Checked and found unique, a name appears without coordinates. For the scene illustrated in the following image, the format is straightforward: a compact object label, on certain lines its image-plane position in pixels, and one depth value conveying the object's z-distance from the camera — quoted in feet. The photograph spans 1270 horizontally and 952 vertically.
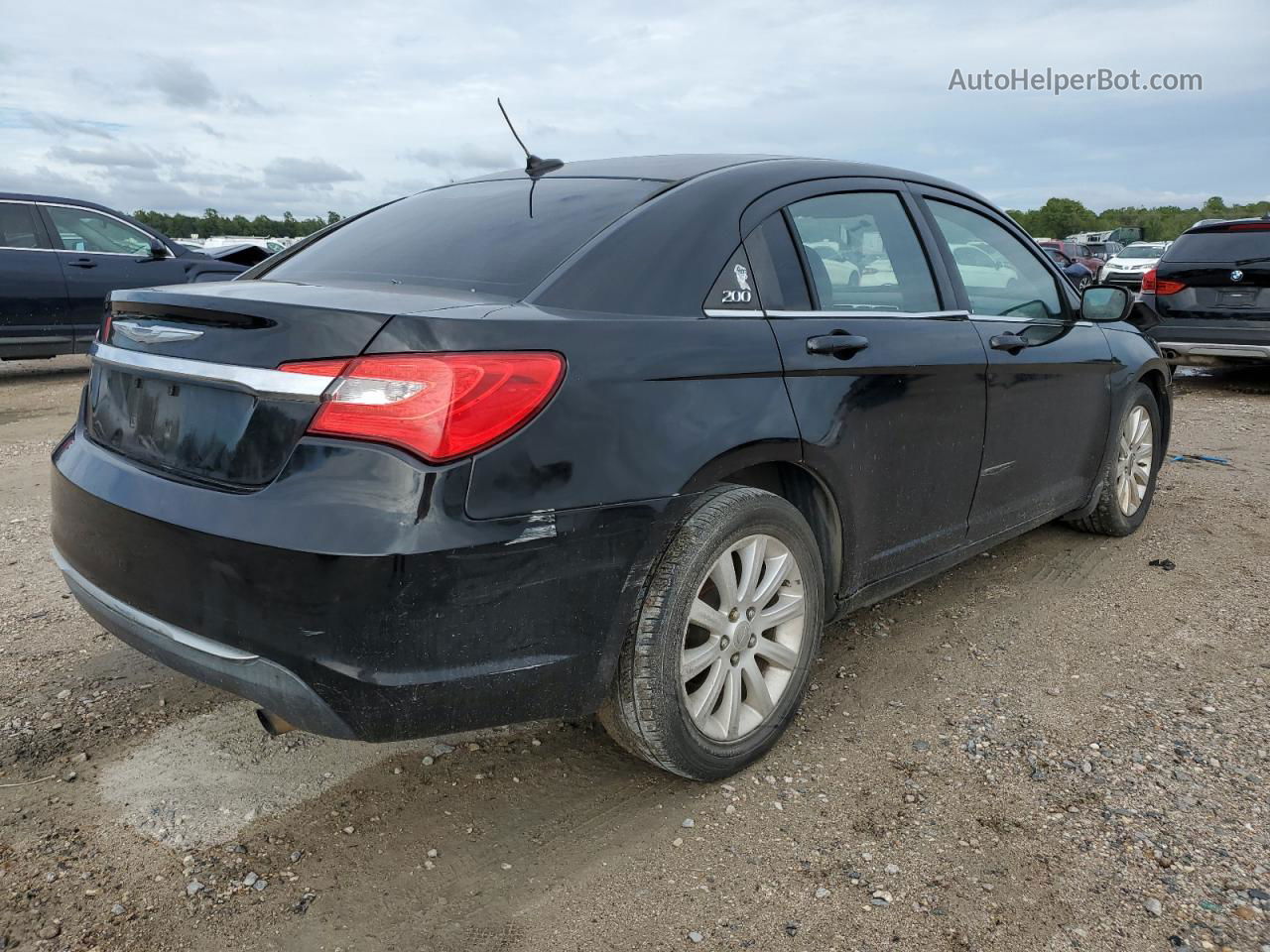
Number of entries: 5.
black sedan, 6.70
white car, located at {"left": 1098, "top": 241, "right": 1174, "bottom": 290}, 70.90
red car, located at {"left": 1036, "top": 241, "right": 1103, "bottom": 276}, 95.55
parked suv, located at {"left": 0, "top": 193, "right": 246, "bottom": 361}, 31.22
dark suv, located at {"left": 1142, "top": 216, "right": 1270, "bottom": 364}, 29.66
